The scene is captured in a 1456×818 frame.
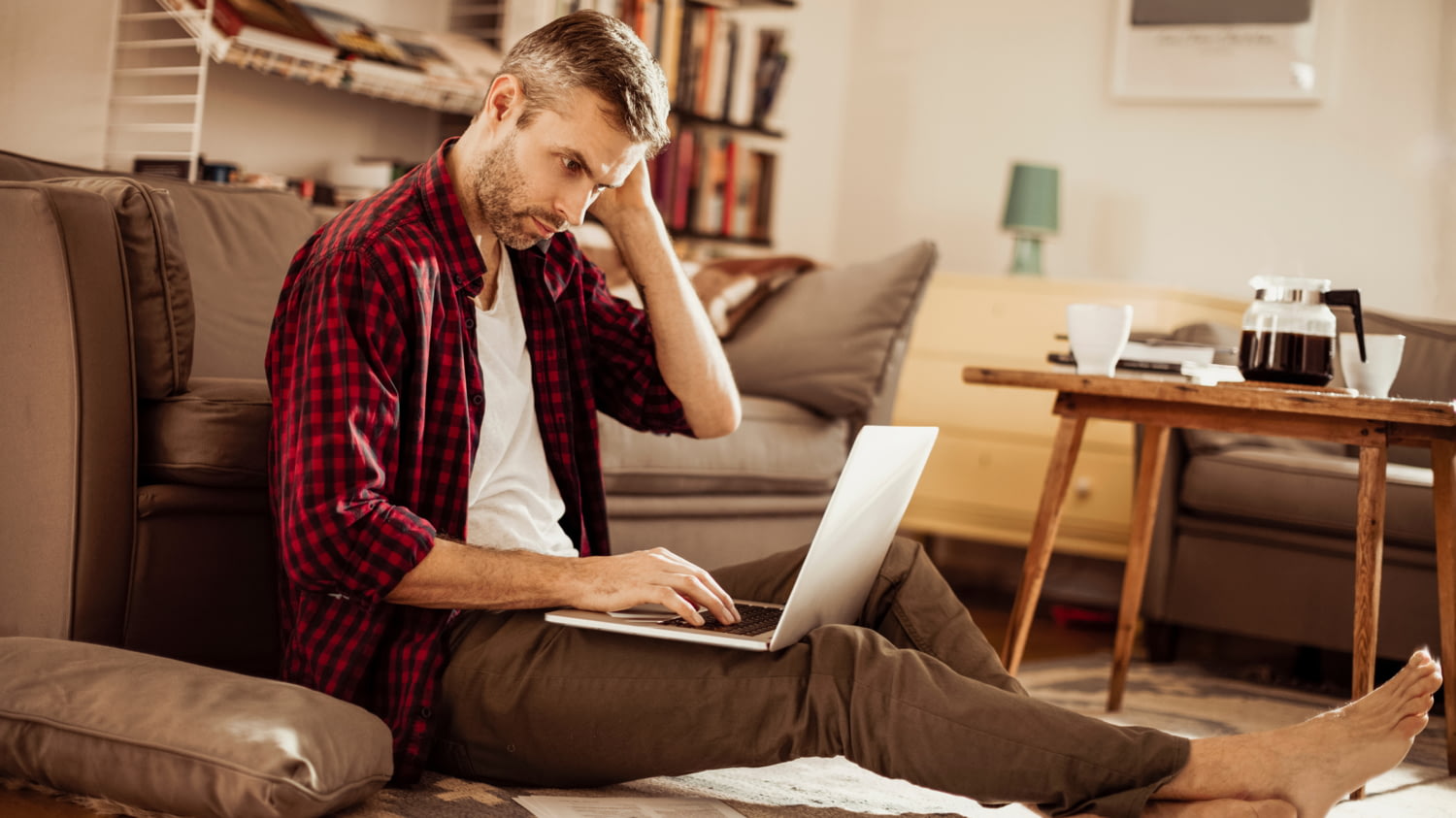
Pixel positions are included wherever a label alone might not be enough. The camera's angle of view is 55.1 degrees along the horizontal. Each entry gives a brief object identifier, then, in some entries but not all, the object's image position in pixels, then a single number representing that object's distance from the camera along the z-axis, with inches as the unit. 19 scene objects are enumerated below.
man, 49.0
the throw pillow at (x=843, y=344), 108.1
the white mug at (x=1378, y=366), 78.0
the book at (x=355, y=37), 114.8
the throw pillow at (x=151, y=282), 65.1
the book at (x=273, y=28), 105.4
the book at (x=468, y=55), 124.5
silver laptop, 49.6
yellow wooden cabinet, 138.9
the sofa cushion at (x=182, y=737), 47.7
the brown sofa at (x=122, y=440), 60.8
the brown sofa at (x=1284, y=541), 99.1
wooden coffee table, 68.5
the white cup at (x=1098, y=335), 76.1
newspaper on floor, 52.6
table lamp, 155.5
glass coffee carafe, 73.7
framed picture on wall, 152.7
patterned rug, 55.9
